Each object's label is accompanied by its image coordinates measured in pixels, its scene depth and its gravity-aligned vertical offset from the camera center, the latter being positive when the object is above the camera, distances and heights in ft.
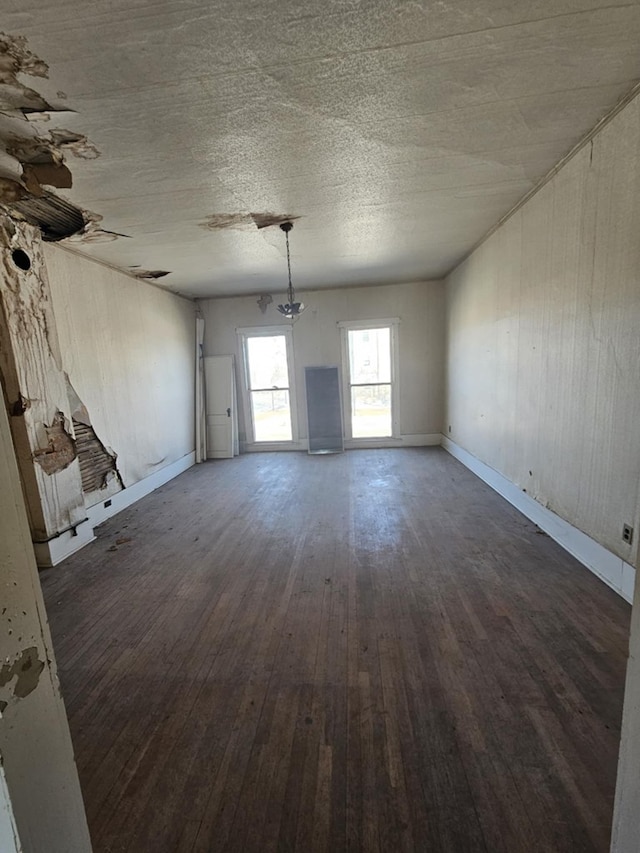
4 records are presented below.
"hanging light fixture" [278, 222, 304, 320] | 12.46 +2.01
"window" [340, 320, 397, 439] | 20.24 -0.67
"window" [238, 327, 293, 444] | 20.80 -0.68
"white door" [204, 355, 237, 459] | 20.65 -1.63
